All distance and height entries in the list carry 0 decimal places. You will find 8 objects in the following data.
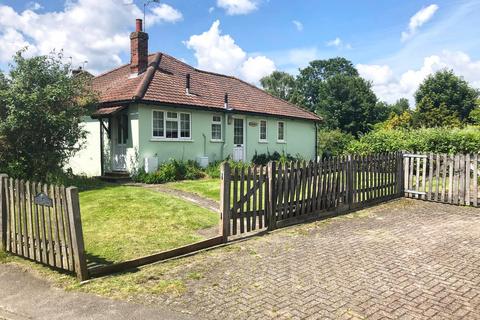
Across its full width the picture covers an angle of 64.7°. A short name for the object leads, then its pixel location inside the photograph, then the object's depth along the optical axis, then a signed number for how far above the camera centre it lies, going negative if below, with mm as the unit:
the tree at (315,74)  78688 +15276
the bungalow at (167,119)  16766 +1485
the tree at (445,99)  44750 +5632
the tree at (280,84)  78438 +13347
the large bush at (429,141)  17484 +234
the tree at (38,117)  13148 +1195
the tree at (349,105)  53500 +5850
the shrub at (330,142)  33231 +434
